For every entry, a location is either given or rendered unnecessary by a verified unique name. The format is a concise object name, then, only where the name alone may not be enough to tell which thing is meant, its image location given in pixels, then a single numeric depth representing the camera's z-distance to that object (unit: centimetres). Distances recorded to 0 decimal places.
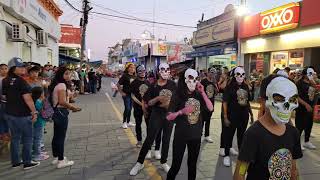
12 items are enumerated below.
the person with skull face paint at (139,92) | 498
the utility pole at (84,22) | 1878
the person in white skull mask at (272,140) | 166
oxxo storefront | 939
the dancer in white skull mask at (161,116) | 379
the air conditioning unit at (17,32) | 803
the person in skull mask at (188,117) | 300
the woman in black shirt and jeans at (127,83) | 595
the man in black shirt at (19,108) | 389
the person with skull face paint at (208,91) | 536
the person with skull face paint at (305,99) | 486
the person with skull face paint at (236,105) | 411
